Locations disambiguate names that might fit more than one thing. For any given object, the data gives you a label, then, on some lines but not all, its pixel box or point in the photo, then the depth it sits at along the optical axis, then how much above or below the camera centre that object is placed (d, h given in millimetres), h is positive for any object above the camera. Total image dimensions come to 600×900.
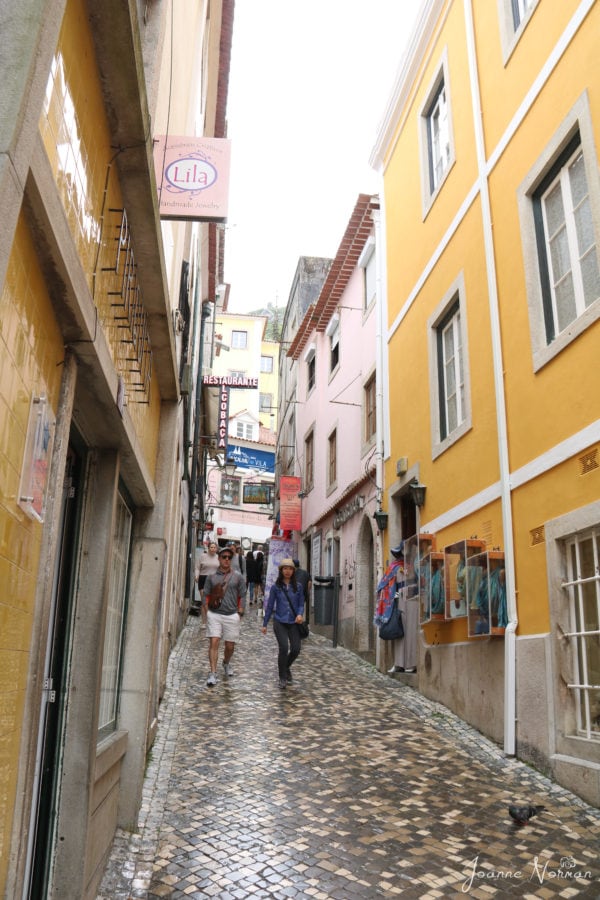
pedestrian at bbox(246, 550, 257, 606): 20912 +1623
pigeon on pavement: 4691 -1082
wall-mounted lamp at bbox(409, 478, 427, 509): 10164 +1845
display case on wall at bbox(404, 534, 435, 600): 9547 +960
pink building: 14227 +4382
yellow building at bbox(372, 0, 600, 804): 6020 +2555
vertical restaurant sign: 24225 +6718
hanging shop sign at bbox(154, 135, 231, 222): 4766 +2832
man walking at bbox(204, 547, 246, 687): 9641 +302
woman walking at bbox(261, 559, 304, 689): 9492 +231
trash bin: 15148 +613
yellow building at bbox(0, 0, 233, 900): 1974 +833
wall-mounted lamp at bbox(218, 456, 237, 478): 27744 +6087
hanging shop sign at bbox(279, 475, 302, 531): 22297 +3657
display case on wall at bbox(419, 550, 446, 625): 8570 +509
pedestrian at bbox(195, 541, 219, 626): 14844 +1310
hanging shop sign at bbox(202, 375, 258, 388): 20345 +6757
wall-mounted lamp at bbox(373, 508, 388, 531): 11914 +1759
